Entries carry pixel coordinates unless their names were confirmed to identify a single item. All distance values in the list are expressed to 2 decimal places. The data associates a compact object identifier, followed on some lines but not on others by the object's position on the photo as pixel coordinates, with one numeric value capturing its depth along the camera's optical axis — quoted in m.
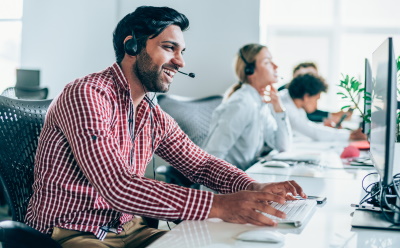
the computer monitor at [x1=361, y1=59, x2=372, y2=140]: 1.61
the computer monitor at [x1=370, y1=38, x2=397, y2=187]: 1.01
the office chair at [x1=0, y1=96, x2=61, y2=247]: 1.36
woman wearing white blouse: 2.59
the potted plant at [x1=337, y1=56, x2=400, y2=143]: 1.54
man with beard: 1.17
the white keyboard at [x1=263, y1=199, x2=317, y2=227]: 1.16
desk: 1.02
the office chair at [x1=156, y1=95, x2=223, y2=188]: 2.71
